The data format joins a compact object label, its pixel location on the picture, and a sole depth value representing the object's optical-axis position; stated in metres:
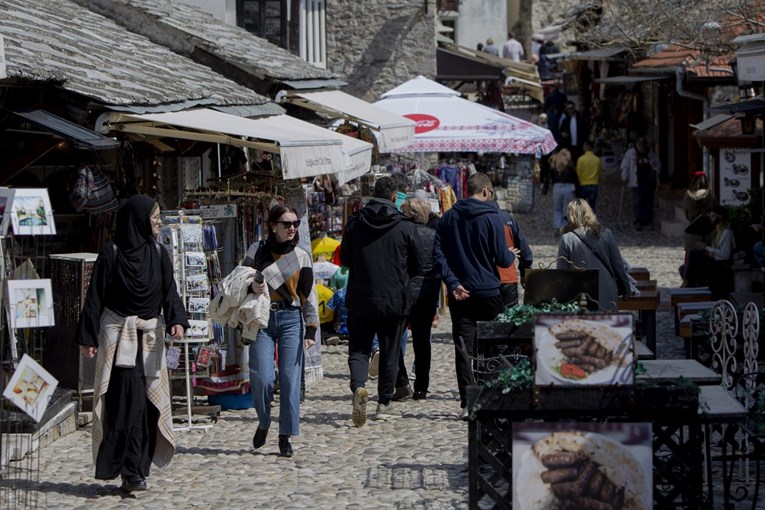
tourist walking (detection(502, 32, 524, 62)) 41.47
